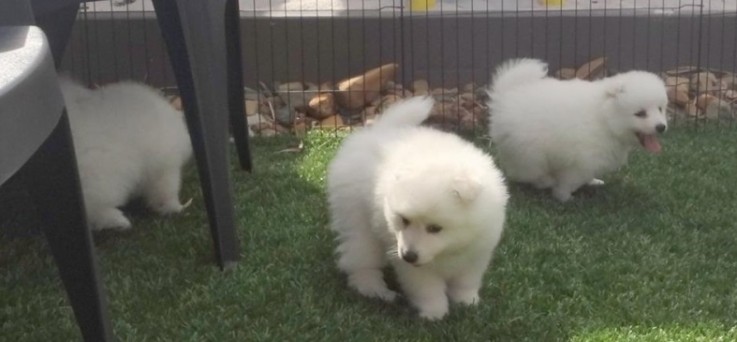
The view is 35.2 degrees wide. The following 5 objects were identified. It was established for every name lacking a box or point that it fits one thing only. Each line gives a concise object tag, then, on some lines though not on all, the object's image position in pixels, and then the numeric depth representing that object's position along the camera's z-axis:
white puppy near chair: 3.18
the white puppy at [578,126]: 3.75
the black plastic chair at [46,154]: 1.42
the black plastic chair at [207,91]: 2.77
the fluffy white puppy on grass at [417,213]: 2.60
